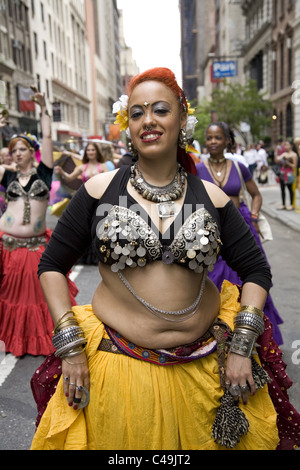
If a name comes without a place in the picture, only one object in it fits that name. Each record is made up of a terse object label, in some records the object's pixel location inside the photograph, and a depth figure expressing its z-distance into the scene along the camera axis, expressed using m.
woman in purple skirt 4.73
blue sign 34.88
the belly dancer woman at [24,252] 4.87
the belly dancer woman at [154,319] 1.98
